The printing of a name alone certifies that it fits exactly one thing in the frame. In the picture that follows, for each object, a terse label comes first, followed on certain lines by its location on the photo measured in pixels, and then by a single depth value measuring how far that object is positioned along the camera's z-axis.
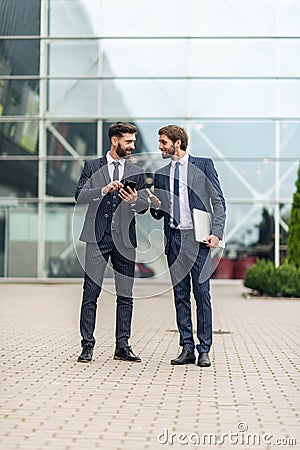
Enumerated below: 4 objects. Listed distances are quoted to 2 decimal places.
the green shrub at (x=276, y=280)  20.75
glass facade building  27.06
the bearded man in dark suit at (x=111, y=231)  8.44
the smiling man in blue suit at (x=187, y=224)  8.31
